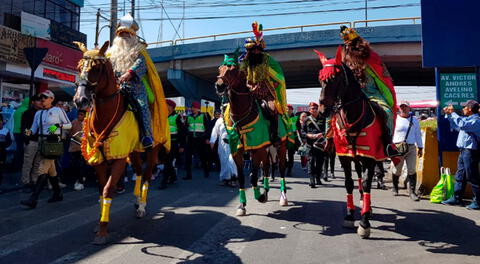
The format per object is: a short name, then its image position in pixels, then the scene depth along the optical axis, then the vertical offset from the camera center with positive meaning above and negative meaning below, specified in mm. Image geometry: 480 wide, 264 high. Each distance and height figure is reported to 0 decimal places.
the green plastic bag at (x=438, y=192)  7438 -766
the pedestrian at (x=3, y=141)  8148 +201
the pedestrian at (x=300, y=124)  10650 +966
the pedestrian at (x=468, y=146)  6836 +183
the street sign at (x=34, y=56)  8547 +2263
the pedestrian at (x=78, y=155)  9023 -110
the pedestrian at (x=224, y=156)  9773 -103
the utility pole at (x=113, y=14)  15219 +5844
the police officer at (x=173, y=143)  9341 +260
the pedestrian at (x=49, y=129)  6944 +420
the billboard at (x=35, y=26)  18734 +6666
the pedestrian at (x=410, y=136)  8039 +419
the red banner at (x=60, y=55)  19386 +5468
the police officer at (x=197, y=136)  11096 +506
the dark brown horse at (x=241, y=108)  5793 +757
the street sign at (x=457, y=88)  8148 +1530
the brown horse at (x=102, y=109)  4445 +553
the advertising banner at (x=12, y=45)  16656 +5054
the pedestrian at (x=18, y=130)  9612 +551
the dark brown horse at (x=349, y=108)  4875 +658
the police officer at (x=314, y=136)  9664 +467
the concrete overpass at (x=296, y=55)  22547 +6848
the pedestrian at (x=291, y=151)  11341 +71
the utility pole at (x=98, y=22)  21031 +7615
